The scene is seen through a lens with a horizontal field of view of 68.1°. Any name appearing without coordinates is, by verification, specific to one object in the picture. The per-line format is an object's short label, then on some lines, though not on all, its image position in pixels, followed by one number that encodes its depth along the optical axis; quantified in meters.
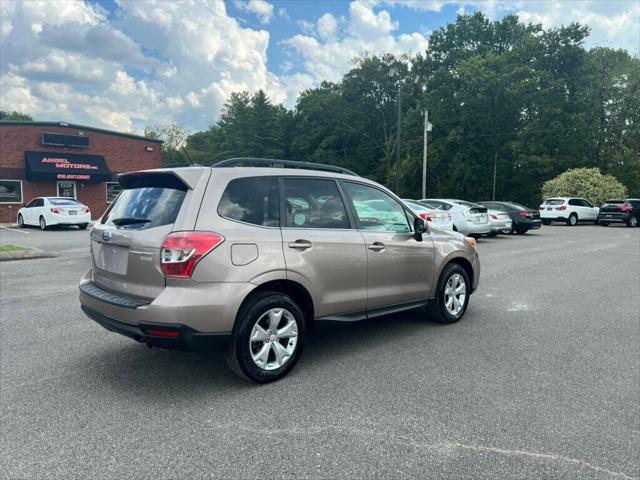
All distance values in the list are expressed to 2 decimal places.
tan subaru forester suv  3.46
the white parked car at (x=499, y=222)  16.17
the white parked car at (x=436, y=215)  14.30
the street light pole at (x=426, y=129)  33.31
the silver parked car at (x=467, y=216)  14.80
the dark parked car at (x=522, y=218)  18.08
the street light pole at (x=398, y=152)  24.02
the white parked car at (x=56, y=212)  19.83
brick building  27.41
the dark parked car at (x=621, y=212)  24.75
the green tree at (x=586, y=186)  31.33
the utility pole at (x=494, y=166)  41.34
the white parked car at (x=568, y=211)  25.73
